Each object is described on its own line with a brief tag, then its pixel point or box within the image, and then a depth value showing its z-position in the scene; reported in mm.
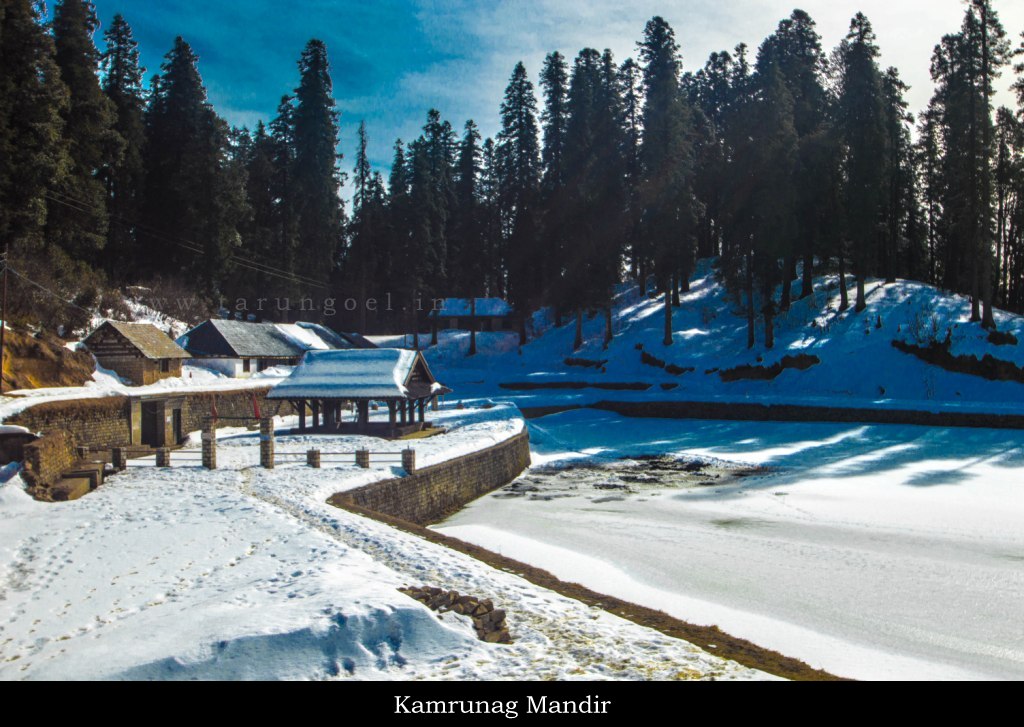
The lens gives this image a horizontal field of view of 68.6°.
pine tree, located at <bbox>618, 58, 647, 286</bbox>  51656
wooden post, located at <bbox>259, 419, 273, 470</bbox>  21344
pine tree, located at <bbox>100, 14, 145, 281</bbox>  48750
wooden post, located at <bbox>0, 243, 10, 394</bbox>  25970
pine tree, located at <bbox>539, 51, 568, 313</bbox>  53469
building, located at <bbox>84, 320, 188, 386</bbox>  33500
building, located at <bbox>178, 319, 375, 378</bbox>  40906
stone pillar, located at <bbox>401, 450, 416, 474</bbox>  19859
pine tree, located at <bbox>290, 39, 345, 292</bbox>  60844
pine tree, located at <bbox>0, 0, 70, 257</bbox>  34344
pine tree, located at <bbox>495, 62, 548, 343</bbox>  55531
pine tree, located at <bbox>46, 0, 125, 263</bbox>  40250
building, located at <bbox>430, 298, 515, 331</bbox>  65938
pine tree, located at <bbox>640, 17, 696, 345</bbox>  46250
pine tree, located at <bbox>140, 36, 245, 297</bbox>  50312
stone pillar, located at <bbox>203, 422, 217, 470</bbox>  21344
